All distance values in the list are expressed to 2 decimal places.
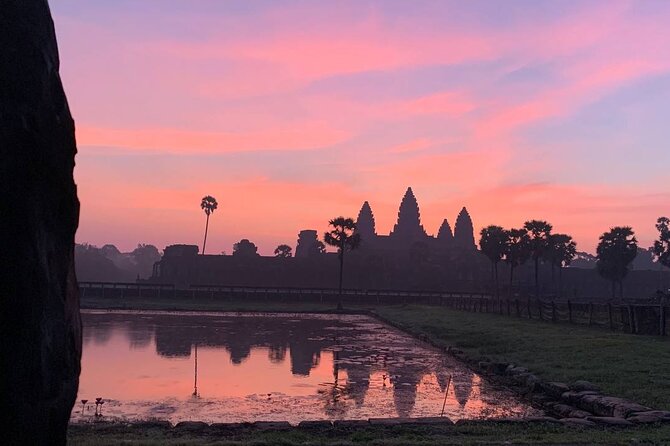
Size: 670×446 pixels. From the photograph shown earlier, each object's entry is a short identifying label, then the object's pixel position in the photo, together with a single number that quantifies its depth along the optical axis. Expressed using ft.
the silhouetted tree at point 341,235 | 181.68
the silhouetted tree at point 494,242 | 199.37
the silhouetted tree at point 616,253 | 213.87
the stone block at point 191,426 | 27.37
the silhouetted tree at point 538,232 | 199.52
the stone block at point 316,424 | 27.40
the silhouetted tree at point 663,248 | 219.67
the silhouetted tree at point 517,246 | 197.47
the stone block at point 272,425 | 27.17
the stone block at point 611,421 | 27.43
